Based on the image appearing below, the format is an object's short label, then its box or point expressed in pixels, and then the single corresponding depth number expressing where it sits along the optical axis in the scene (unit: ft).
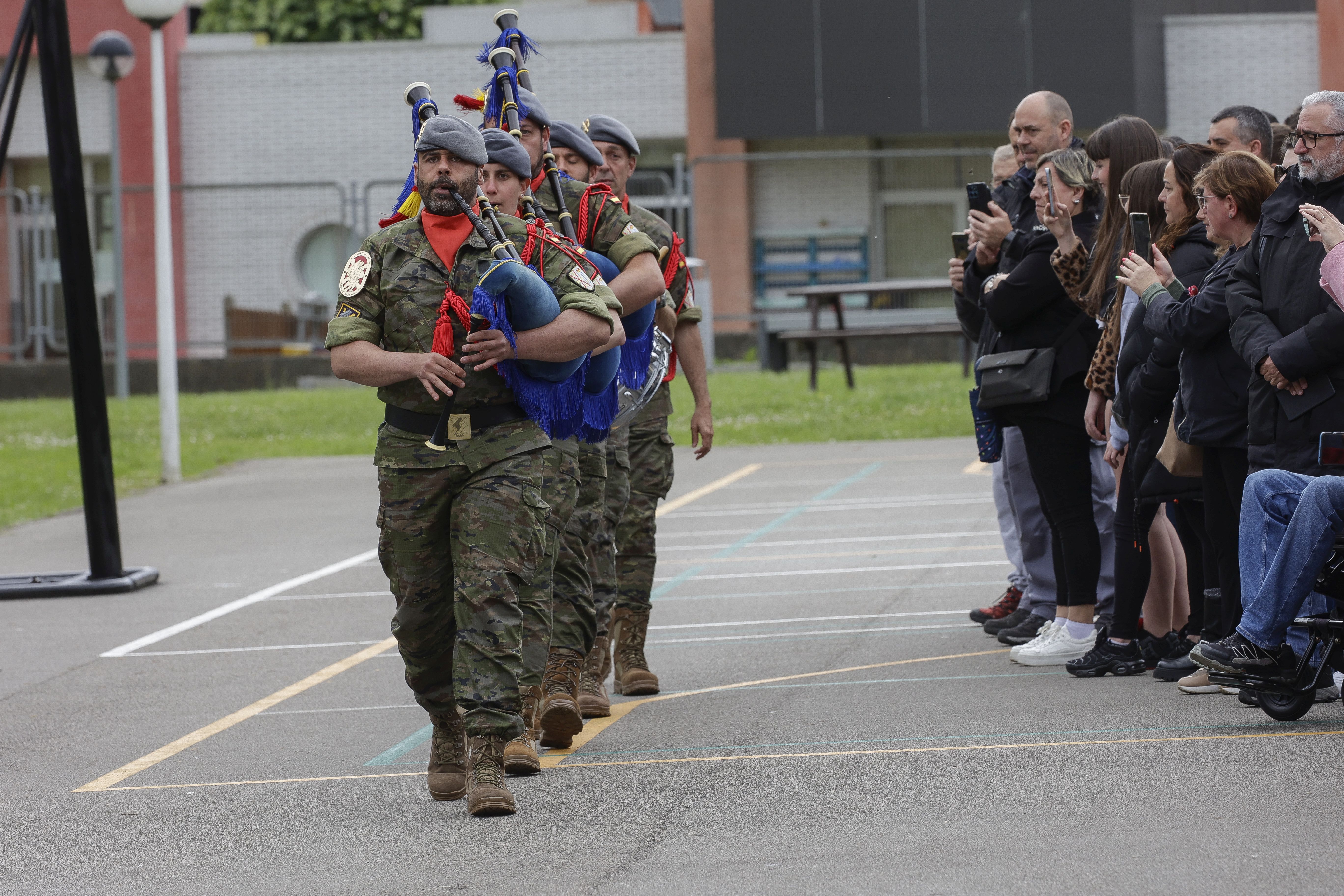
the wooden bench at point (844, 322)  142.41
